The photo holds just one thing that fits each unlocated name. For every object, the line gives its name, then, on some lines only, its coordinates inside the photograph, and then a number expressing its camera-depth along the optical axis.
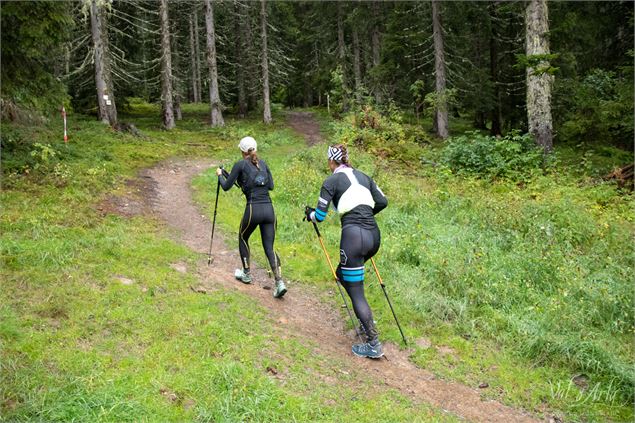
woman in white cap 7.71
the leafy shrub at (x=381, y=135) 19.67
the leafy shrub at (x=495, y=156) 14.76
